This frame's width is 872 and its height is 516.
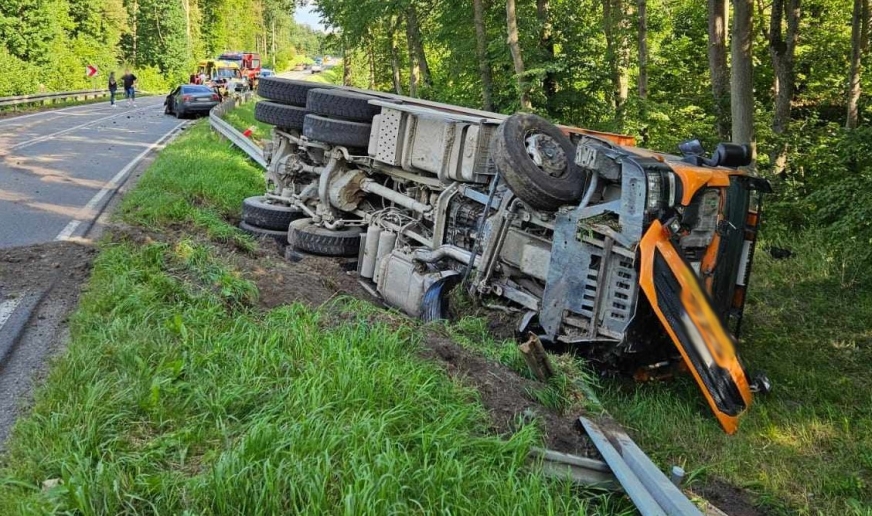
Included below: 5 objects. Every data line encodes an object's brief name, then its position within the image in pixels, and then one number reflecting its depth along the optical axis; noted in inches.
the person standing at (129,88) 1285.7
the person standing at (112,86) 1150.3
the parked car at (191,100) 966.4
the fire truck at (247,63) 1743.4
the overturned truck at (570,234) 170.2
